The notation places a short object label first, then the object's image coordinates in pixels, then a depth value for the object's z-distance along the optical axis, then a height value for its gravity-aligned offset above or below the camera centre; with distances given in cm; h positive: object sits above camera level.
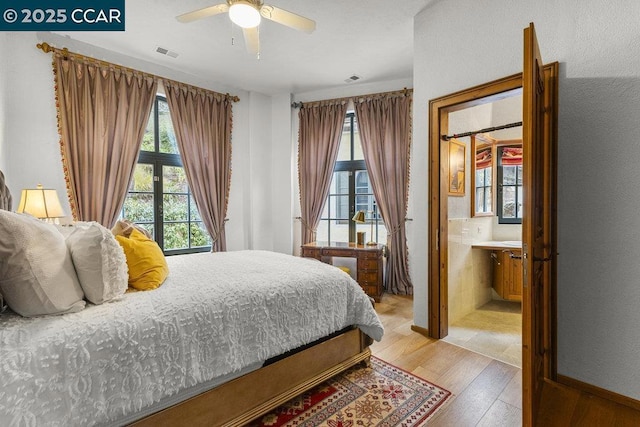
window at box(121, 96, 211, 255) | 397 +22
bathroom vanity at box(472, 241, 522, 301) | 365 -70
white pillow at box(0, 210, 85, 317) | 124 -24
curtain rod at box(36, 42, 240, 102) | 313 +163
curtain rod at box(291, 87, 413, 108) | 429 +164
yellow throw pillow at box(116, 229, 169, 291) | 174 -31
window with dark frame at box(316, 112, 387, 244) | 473 +20
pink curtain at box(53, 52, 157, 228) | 326 +88
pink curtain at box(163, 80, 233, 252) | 411 +88
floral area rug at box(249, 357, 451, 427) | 179 -119
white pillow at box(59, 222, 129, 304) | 145 -24
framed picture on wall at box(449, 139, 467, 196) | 323 +45
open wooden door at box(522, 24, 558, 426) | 151 -7
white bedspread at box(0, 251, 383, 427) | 112 -57
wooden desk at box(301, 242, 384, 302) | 401 -69
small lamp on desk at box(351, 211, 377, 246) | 414 -10
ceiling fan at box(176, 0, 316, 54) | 206 +137
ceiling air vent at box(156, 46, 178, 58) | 355 +182
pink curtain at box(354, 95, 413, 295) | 432 +59
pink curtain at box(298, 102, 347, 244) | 470 +85
